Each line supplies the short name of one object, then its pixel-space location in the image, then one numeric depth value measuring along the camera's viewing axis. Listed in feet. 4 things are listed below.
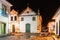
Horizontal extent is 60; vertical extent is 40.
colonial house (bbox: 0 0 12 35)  33.50
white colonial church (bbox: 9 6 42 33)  57.23
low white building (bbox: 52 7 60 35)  34.73
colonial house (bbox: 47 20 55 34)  61.14
